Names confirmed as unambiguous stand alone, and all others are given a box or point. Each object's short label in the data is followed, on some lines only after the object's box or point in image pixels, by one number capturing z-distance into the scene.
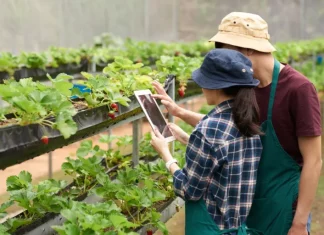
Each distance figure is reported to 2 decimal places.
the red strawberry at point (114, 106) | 3.03
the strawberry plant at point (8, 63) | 5.05
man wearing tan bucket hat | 2.63
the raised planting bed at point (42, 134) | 2.19
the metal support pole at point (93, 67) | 6.84
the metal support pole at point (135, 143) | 4.11
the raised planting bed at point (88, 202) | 2.91
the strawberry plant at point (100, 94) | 2.95
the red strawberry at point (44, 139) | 2.30
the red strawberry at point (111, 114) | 2.99
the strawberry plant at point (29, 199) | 2.93
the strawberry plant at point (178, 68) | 4.38
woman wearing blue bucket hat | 2.46
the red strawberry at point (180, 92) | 4.39
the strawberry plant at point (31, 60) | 5.54
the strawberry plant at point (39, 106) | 2.31
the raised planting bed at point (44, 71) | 5.26
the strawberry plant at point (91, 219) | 2.41
